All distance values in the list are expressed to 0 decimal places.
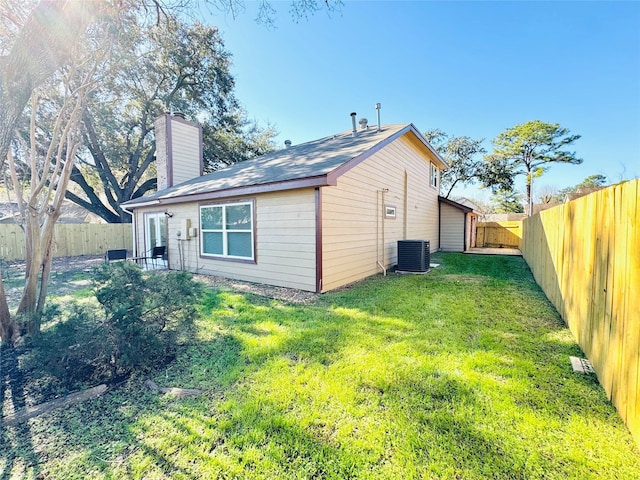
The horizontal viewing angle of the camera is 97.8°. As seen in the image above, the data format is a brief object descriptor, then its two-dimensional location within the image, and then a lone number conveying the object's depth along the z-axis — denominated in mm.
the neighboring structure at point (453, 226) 13719
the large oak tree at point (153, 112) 15234
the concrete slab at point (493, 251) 12773
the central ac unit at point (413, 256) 8039
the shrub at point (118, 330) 2635
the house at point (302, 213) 5926
